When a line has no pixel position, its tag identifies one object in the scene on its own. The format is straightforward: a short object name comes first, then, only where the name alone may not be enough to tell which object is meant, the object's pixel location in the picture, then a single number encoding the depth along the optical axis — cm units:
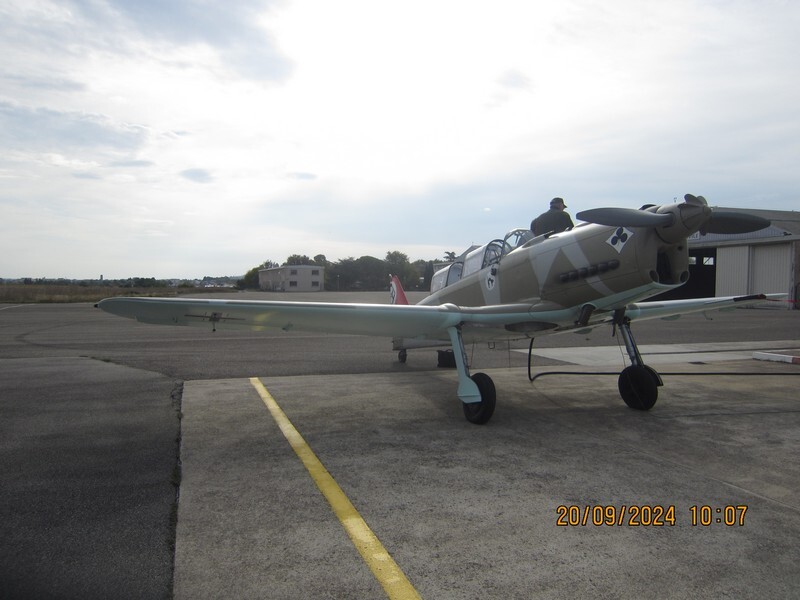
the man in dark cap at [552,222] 704
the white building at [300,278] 9556
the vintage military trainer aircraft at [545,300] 547
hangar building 3222
